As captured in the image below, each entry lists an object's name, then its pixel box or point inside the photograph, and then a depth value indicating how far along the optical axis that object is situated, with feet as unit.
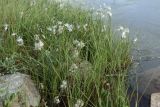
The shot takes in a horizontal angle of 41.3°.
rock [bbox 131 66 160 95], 8.27
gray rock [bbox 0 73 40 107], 6.41
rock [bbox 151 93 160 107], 7.06
